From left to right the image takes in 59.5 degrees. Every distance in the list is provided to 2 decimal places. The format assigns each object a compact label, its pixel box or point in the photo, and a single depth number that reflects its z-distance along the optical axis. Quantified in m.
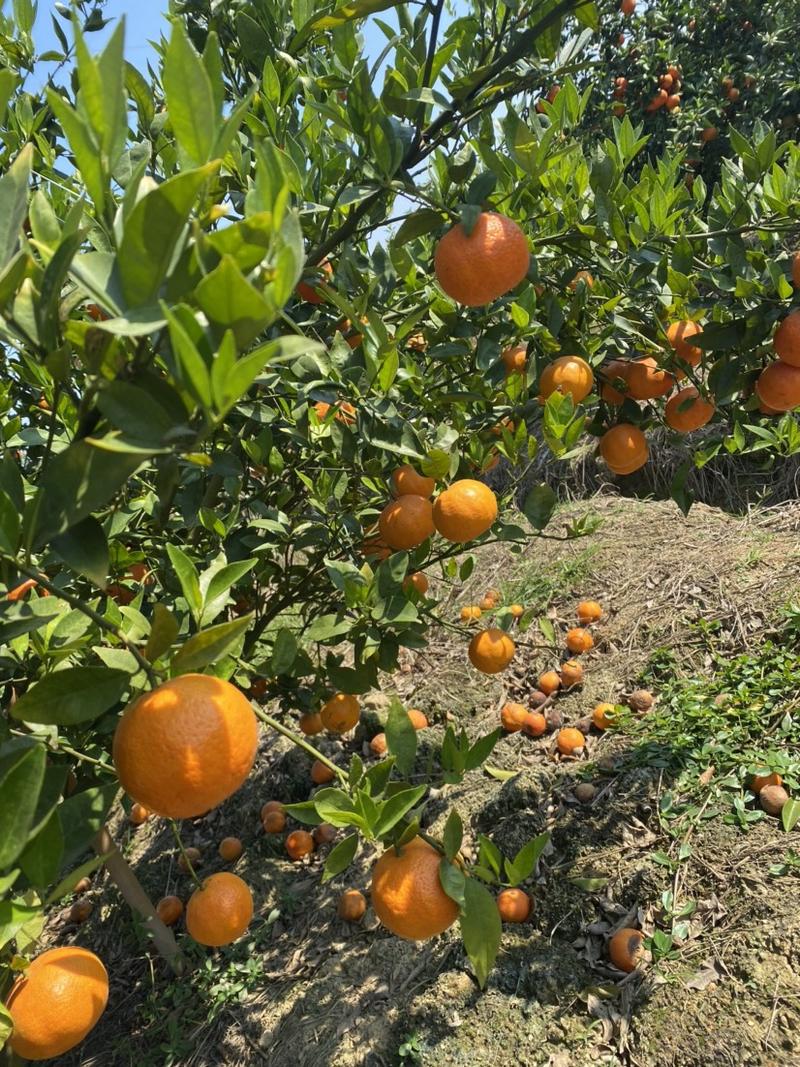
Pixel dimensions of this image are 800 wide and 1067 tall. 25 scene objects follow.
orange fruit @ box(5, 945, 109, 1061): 0.83
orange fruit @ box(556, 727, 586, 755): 2.59
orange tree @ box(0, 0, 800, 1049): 0.56
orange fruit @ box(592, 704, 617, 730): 2.66
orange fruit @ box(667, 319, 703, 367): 1.52
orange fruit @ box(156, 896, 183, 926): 2.34
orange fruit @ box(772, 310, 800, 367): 1.33
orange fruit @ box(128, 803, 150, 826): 2.68
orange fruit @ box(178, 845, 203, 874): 2.64
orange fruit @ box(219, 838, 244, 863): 2.57
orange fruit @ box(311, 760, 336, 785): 2.69
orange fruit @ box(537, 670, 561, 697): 3.01
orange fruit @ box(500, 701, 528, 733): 2.80
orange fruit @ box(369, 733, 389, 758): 2.88
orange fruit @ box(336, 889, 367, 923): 2.21
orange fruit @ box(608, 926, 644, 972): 1.82
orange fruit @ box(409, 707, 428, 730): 2.81
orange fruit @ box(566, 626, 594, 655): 3.15
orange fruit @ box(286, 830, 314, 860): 2.49
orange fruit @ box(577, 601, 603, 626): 3.36
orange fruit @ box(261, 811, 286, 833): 2.59
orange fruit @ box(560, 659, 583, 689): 3.02
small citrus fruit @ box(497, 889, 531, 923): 2.03
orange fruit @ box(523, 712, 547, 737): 2.79
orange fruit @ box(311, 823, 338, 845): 2.57
